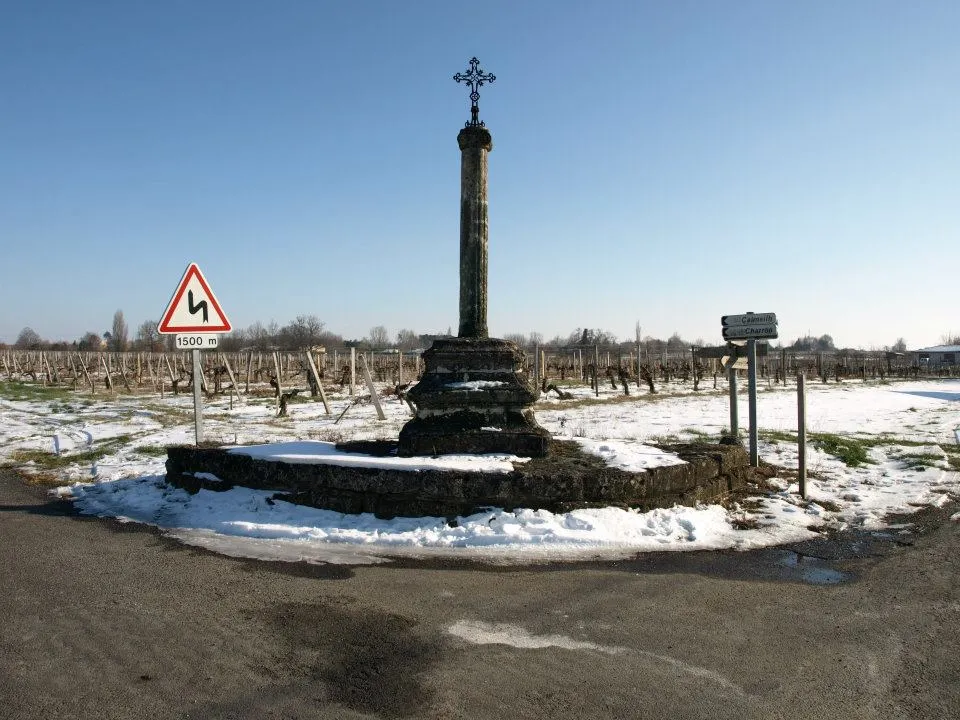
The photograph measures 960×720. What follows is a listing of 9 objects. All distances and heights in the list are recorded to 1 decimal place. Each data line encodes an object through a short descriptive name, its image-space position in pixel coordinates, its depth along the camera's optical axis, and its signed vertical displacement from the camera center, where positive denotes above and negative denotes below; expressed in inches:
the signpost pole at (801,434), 264.5 -29.1
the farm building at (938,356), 2409.0 +32.1
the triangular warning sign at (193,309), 283.9 +26.7
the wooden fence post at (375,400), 614.2 -31.7
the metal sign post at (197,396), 286.8 -12.7
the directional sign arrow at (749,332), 286.5 +15.1
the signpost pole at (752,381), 286.5 -7.2
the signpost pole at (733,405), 325.7 -20.8
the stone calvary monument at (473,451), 220.8 -36.3
